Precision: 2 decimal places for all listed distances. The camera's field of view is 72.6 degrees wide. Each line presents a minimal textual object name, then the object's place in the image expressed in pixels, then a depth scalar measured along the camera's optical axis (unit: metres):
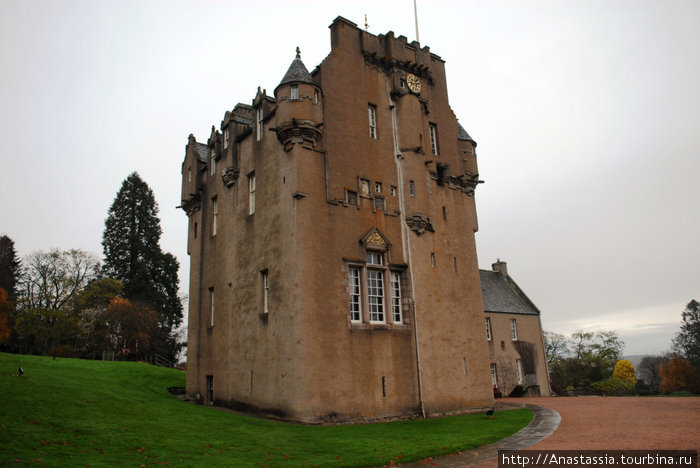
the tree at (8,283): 45.16
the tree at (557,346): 77.36
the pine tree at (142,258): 54.66
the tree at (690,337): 65.31
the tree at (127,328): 44.94
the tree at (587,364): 64.11
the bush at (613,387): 55.28
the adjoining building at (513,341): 41.91
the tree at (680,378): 58.88
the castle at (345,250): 20.22
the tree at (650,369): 96.94
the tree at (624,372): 60.99
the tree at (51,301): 45.16
